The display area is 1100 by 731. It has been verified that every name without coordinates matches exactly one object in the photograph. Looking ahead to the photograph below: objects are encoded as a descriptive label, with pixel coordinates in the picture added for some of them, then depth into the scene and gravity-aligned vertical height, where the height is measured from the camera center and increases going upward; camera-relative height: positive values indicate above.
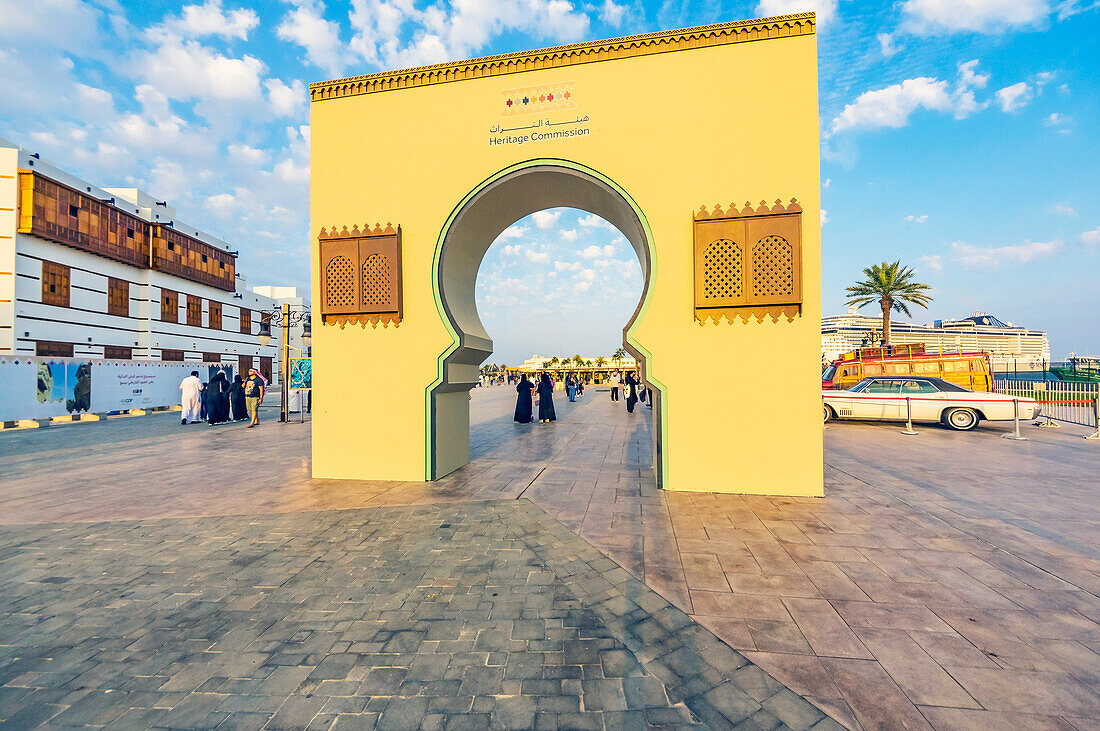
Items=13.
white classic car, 12.11 -1.00
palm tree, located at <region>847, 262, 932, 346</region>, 28.19 +5.32
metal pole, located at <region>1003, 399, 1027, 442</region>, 10.51 -1.26
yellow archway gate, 6.07 +2.31
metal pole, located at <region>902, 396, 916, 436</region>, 11.64 -1.46
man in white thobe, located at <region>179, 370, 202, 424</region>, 15.34 -0.85
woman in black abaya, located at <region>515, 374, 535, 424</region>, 14.77 -1.11
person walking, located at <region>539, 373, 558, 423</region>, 14.80 -1.03
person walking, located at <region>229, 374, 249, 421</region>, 16.36 -0.95
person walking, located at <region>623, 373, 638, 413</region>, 18.08 -1.08
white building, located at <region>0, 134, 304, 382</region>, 18.33 +5.39
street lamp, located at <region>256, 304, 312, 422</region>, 15.26 +1.60
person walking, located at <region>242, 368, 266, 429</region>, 14.99 -0.62
